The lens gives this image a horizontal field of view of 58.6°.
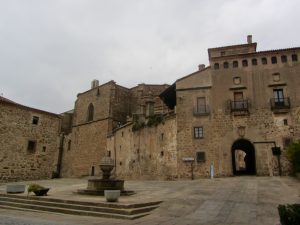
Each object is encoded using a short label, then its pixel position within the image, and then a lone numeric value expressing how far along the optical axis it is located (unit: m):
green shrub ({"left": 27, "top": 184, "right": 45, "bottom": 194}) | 11.41
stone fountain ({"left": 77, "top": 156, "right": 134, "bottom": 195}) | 12.46
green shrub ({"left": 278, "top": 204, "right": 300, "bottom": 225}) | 4.66
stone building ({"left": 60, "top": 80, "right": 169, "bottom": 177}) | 32.09
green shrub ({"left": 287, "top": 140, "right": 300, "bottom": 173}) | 17.44
